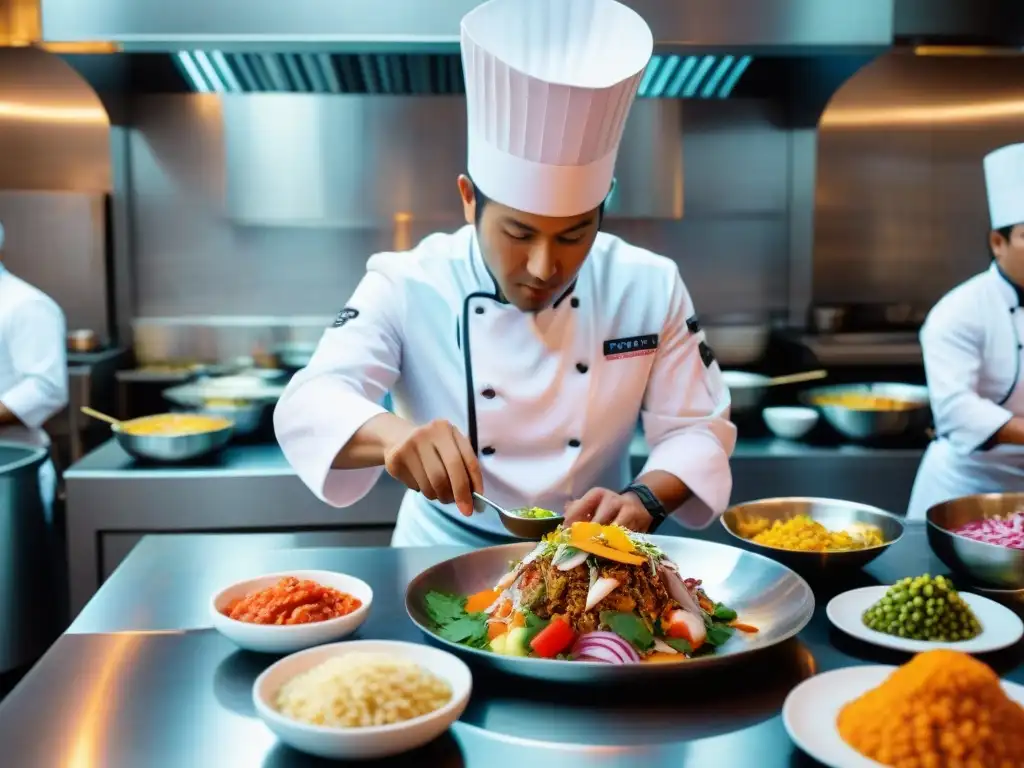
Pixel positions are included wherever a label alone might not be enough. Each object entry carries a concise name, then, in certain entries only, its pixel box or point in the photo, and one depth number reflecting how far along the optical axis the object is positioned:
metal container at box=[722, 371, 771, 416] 3.99
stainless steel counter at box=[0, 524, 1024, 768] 1.22
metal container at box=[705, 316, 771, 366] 4.79
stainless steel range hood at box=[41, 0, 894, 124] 3.60
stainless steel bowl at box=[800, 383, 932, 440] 3.88
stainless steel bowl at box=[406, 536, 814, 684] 1.32
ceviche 1.44
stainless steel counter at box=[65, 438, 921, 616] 3.56
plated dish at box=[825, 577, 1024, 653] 1.49
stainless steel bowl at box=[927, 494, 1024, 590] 1.74
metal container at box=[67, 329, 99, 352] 4.49
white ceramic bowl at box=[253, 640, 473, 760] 1.13
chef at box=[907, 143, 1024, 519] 3.26
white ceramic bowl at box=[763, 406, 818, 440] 3.95
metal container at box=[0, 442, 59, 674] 3.52
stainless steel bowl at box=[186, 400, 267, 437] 4.00
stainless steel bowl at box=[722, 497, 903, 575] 1.81
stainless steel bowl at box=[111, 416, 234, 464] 3.61
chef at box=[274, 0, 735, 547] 1.95
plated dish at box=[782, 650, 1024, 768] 1.09
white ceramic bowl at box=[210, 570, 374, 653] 1.46
